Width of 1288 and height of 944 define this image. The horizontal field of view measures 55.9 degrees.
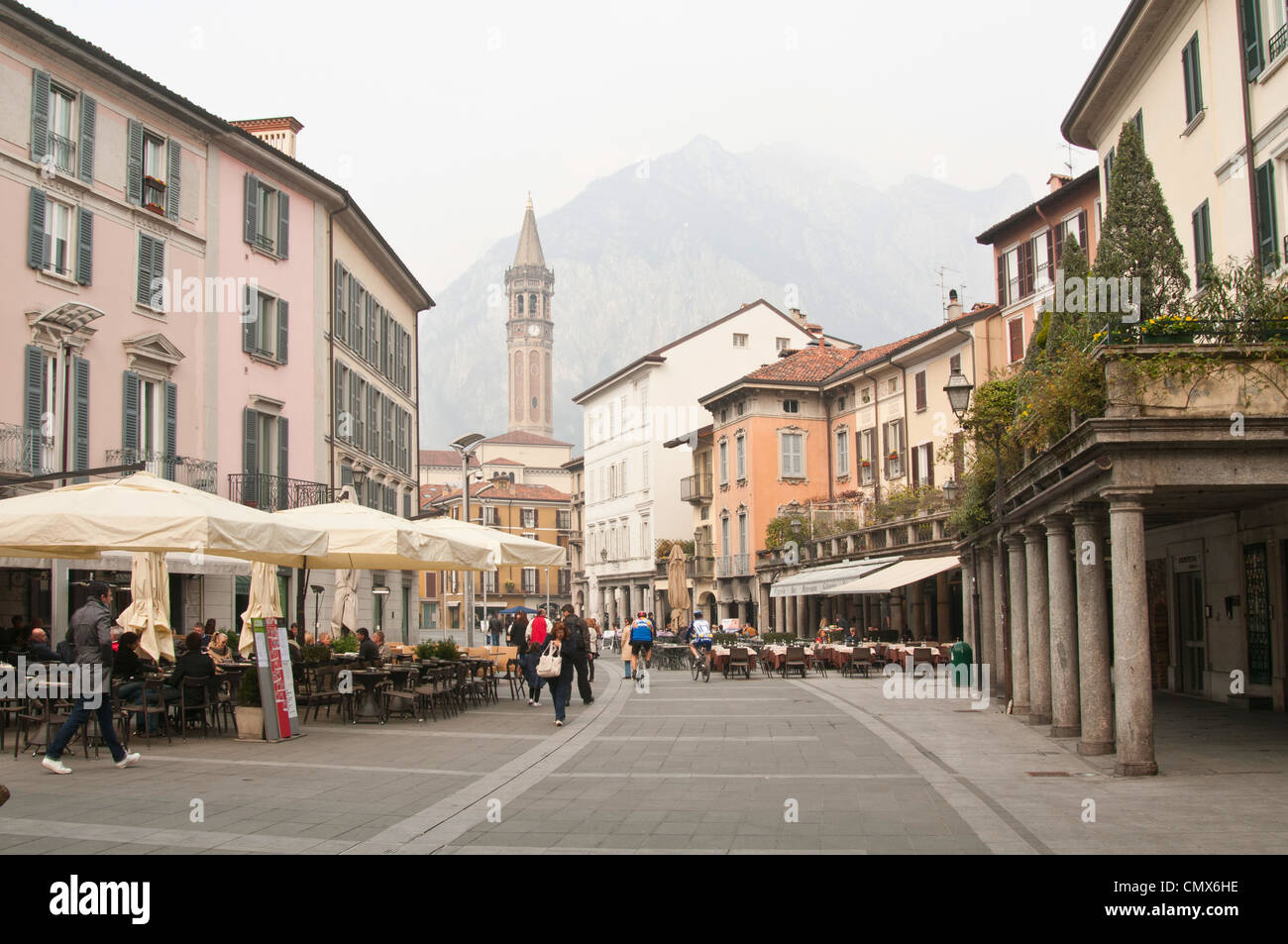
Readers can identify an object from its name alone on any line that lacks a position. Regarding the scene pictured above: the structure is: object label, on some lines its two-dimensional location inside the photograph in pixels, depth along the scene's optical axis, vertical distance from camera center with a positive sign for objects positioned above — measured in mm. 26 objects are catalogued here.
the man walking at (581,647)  20905 -1031
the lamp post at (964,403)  18391 +2763
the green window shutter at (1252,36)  16688 +7504
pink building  23609 +6941
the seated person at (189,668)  15500 -930
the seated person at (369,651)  19594 -946
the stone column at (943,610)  38250 -840
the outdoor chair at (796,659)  30250 -1815
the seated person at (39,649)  17078 -724
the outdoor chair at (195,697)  15492 -1325
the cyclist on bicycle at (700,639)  31572 -1390
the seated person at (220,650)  19844 -921
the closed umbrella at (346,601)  25094 -176
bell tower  185375 +38929
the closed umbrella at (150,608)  16547 -177
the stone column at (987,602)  22450 -363
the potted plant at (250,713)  15555 -1520
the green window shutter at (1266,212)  16328 +4998
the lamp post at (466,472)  30688 +3248
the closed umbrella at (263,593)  19344 +6
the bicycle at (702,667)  30284 -2008
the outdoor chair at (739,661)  30312 -1868
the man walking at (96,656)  12078 -622
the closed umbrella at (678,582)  48125 +208
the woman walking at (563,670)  17875 -1226
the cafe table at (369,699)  18391 -1619
